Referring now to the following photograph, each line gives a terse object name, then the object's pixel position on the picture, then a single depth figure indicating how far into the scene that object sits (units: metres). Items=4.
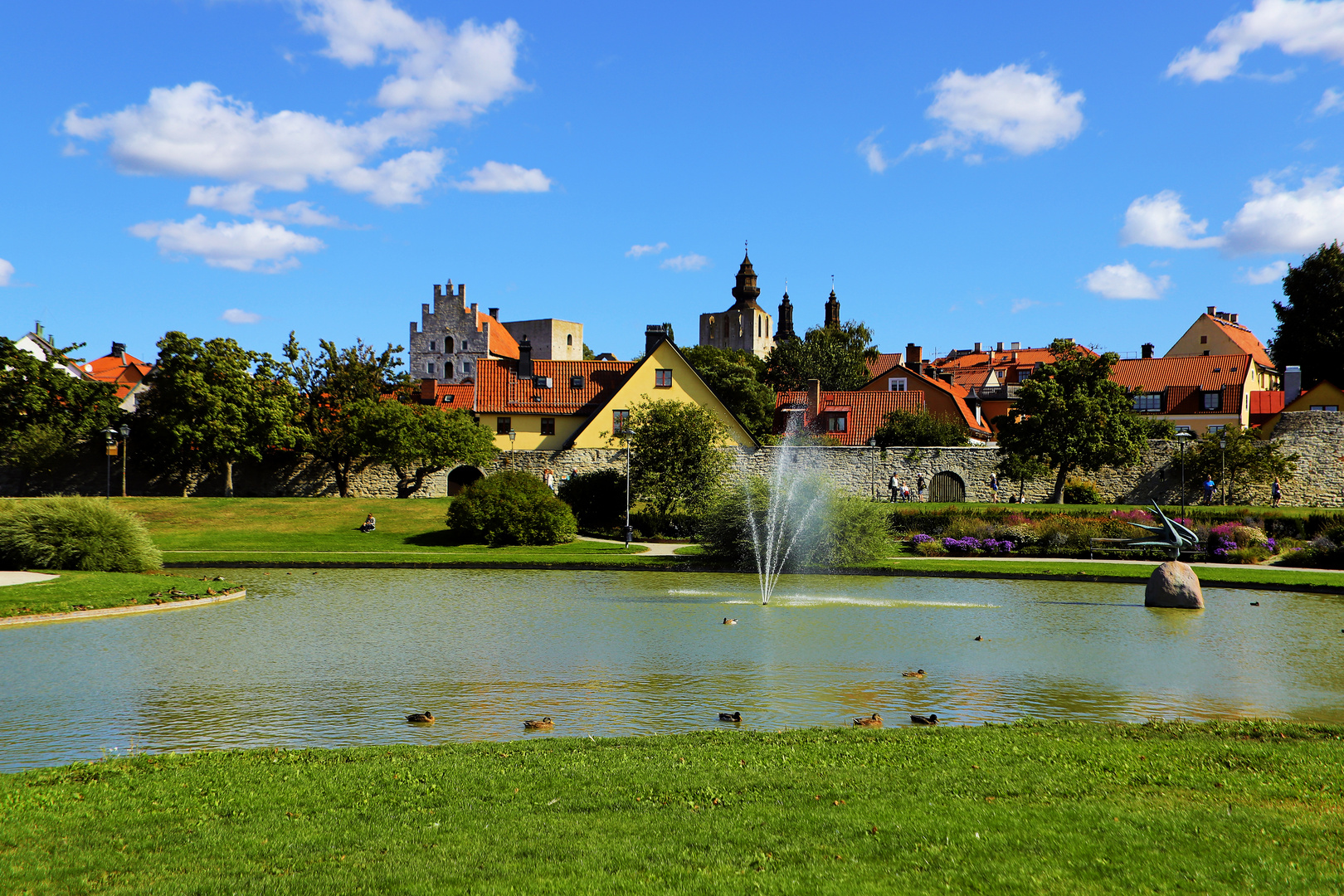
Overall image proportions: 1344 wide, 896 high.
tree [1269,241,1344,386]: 72.75
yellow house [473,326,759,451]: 58.09
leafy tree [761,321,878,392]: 92.31
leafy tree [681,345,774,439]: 74.12
